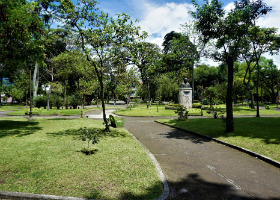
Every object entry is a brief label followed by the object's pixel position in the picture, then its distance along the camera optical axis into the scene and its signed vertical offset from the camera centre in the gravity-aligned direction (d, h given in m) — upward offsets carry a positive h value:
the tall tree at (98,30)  9.74 +3.97
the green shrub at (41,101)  32.81 +0.08
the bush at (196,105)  31.38 -0.81
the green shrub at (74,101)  35.00 +0.05
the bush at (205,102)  44.01 -0.40
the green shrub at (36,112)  23.23 -1.39
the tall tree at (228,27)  9.94 +4.32
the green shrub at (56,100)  33.04 +0.16
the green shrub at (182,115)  17.01 -1.42
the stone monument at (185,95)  27.36 +0.87
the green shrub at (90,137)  6.49 -1.49
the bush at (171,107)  29.20 -1.08
